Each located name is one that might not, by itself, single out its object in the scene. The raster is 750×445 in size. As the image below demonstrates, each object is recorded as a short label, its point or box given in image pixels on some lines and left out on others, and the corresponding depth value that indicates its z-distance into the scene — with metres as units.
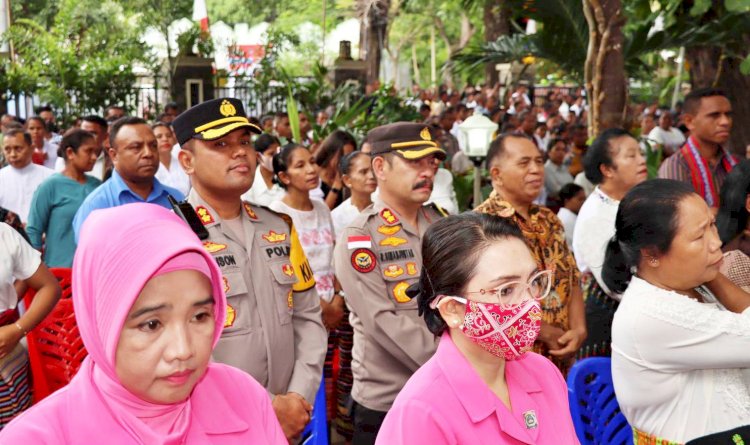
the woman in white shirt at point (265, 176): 6.61
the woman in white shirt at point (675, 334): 2.87
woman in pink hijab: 1.80
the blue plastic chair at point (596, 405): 3.16
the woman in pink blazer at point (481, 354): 2.18
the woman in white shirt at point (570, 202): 7.47
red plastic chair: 3.81
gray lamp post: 6.59
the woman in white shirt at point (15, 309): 3.60
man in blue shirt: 4.73
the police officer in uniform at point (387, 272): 3.59
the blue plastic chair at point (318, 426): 3.01
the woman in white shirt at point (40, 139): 10.04
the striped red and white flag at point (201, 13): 21.64
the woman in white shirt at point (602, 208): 4.69
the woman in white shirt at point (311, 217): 5.26
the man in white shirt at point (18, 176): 7.25
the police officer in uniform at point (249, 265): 3.08
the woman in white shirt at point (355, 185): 5.81
